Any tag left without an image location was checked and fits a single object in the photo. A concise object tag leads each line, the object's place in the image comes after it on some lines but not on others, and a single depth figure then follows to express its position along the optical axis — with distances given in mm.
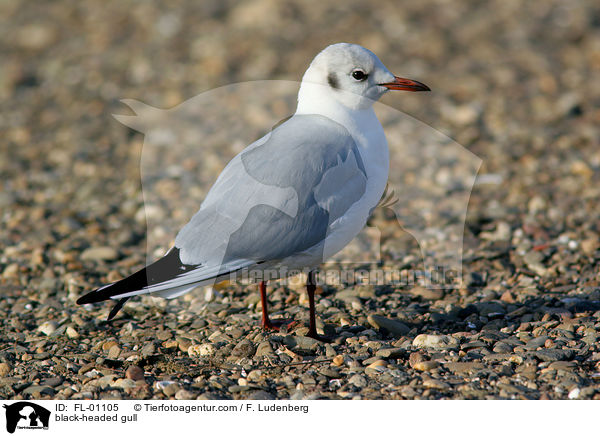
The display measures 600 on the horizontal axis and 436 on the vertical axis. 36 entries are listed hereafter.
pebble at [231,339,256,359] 7660
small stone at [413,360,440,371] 7129
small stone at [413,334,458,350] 7621
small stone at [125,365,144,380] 7234
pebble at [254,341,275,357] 7629
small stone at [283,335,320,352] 7725
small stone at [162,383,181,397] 6906
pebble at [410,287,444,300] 9211
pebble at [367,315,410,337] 8078
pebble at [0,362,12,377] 7529
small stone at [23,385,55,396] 7035
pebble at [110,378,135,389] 7066
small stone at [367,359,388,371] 7160
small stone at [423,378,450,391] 6719
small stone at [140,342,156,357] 7784
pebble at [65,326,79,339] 8516
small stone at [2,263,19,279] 10242
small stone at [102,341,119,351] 8102
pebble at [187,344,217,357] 7785
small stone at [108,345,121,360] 7816
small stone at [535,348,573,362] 7121
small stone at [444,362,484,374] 7037
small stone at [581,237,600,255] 10023
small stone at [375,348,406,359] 7406
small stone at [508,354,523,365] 7141
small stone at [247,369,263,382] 7164
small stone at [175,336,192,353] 7949
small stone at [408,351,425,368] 7289
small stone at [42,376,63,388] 7219
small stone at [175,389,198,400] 6793
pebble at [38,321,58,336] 8625
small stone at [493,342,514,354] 7417
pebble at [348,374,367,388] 6914
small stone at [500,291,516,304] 8794
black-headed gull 7148
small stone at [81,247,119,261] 10742
